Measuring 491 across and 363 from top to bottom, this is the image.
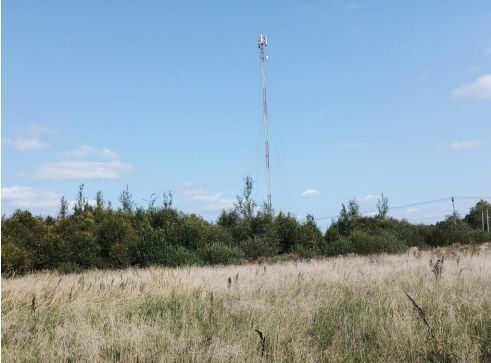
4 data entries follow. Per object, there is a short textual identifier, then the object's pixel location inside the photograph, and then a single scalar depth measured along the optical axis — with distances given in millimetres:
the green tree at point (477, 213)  68712
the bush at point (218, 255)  19312
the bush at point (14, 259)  16734
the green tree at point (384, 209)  34962
